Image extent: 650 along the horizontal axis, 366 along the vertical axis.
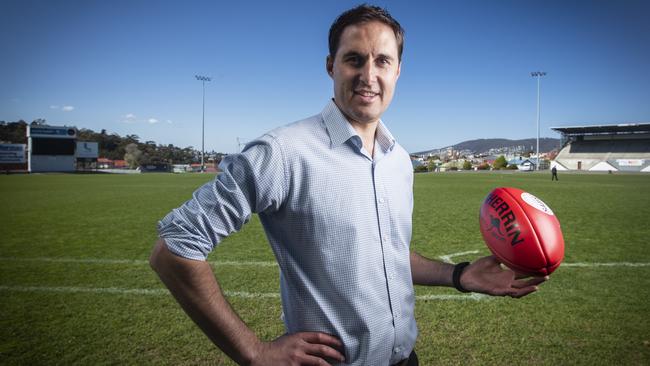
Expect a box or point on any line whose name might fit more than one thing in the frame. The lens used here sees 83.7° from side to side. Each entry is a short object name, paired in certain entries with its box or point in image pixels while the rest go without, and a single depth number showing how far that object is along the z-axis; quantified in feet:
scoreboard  174.29
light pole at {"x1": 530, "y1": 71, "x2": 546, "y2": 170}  191.52
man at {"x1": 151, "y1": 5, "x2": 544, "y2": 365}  3.51
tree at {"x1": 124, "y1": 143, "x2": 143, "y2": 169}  328.08
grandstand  176.86
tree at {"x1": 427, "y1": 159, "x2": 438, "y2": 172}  279.69
